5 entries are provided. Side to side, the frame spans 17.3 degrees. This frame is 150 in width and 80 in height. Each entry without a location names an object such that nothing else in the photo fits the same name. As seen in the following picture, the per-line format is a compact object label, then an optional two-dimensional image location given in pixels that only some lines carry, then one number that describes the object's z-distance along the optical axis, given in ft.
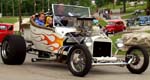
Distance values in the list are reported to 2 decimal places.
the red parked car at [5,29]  80.02
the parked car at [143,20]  155.84
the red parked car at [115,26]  153.94
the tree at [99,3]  380.17
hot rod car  40.86
